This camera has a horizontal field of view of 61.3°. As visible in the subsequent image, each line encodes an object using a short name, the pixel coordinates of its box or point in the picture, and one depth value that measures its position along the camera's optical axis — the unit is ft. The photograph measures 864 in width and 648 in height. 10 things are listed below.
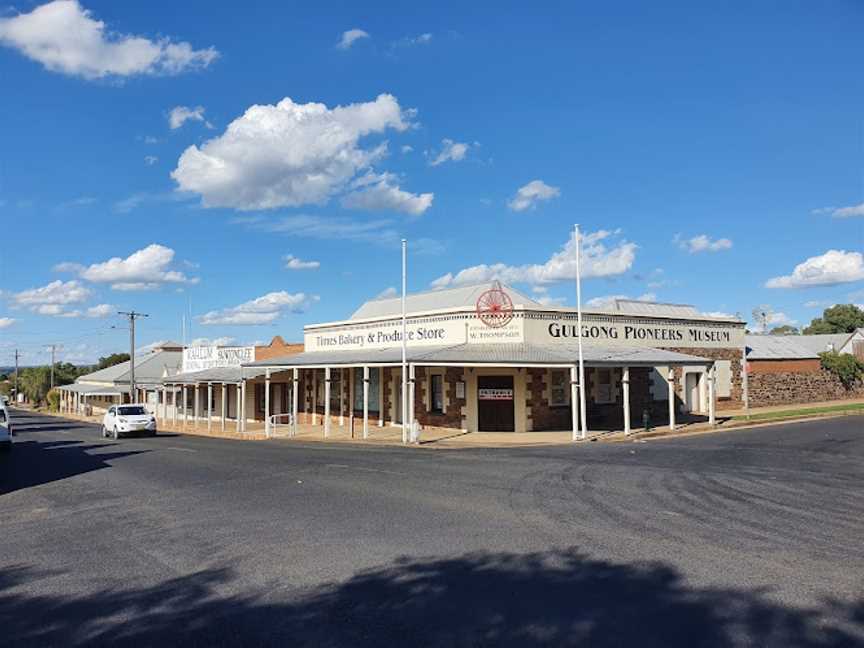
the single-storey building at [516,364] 89.35
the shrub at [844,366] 141.18
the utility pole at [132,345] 182.80
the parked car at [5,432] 83.05
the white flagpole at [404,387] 83.56
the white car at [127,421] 108.78
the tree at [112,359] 375.33
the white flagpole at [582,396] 79.56
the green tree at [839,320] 304.91
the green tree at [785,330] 349.06
